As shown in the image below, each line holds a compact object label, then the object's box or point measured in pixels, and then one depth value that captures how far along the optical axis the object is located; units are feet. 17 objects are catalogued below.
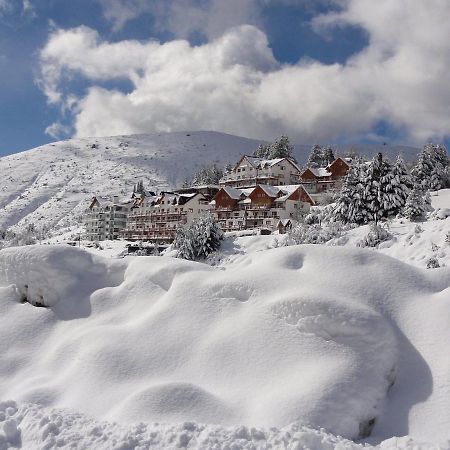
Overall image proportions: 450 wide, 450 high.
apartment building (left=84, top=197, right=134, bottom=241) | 325.62
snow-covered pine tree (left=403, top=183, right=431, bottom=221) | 126.21
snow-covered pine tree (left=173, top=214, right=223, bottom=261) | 153.07
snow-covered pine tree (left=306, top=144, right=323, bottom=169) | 338.01
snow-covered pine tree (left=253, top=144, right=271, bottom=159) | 380.43
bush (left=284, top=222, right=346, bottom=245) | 129.59
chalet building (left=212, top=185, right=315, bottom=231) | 221.05
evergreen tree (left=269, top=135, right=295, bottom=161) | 347.15
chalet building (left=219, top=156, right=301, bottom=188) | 291.79
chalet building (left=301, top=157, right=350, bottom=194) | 257.14
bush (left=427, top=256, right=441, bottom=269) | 79.07
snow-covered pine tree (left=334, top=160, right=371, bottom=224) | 149.07
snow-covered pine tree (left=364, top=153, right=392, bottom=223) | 148.97
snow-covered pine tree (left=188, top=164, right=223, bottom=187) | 355.56
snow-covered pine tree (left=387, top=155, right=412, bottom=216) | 148.77
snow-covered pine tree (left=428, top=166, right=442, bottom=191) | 211.00
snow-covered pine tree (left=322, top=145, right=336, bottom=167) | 334.91
